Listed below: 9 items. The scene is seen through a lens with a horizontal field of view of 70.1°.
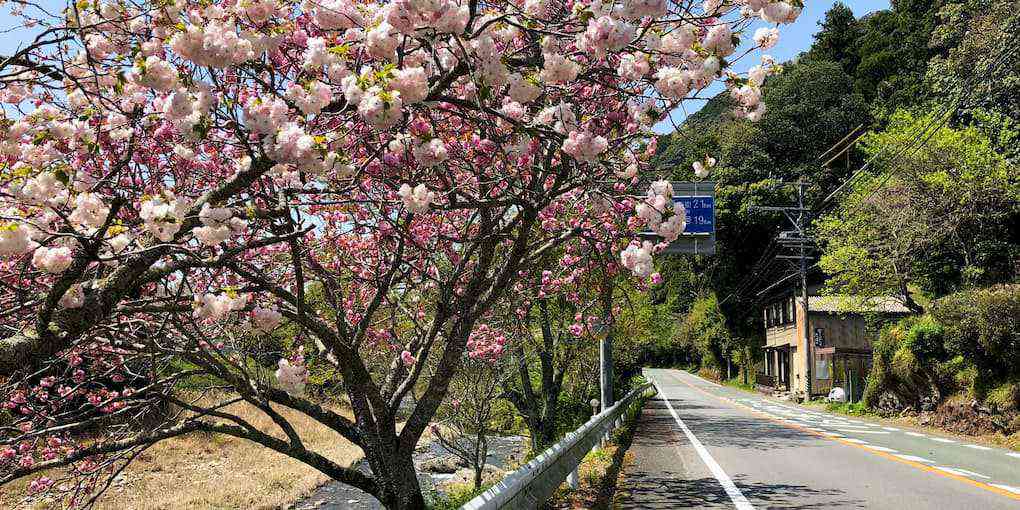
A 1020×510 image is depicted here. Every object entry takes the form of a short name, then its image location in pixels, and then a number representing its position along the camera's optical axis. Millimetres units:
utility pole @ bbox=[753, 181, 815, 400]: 35519
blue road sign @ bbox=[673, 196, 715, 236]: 17281
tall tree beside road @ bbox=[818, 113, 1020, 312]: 25500
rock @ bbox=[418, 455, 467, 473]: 21828
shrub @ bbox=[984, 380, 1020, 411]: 19047
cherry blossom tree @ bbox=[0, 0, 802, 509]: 3738
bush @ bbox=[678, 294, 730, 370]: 65688
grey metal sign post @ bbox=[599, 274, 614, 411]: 15648
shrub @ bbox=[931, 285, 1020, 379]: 19516
